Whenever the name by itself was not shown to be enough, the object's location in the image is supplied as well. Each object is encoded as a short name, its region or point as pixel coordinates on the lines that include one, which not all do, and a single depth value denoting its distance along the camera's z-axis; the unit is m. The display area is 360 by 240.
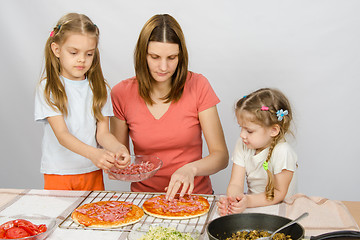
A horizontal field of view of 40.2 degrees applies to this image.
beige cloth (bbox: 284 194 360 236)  1.91
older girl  2.38
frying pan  1.63
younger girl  2.22
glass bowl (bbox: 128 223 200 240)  1.77
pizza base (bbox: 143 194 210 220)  1.96
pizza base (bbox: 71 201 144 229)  1.90
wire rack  1.89
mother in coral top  2.68
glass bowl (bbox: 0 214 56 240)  1.79
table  1.85
